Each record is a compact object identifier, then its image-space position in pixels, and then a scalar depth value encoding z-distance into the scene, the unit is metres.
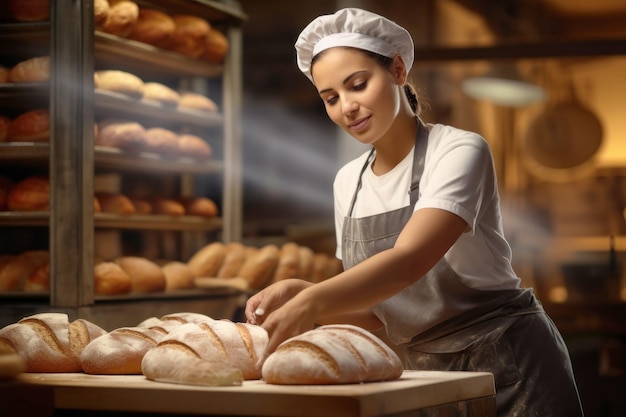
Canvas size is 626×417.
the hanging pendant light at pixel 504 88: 5.55
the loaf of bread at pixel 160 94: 4.06
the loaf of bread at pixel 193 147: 4.22
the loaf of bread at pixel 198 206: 4.31
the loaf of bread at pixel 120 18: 3.75
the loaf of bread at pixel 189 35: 4.16
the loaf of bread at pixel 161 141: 4.02
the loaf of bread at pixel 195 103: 4.27
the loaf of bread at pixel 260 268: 4.25
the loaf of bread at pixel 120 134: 3.78
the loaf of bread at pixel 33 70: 3.51
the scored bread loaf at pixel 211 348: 1.82
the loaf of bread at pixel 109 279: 3.59
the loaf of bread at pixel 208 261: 4.23
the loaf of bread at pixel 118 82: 3.76
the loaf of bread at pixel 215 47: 4.33
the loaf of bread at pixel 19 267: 3.49
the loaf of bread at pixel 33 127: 3.50
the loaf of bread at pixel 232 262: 4.25
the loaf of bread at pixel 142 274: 3.81
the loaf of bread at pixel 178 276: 4.00
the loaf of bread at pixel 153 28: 3.96
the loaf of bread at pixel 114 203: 3.81
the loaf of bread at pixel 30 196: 3.53
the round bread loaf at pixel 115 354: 1.98
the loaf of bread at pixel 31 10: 3.54
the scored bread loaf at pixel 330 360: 1.71
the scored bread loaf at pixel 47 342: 2.04
